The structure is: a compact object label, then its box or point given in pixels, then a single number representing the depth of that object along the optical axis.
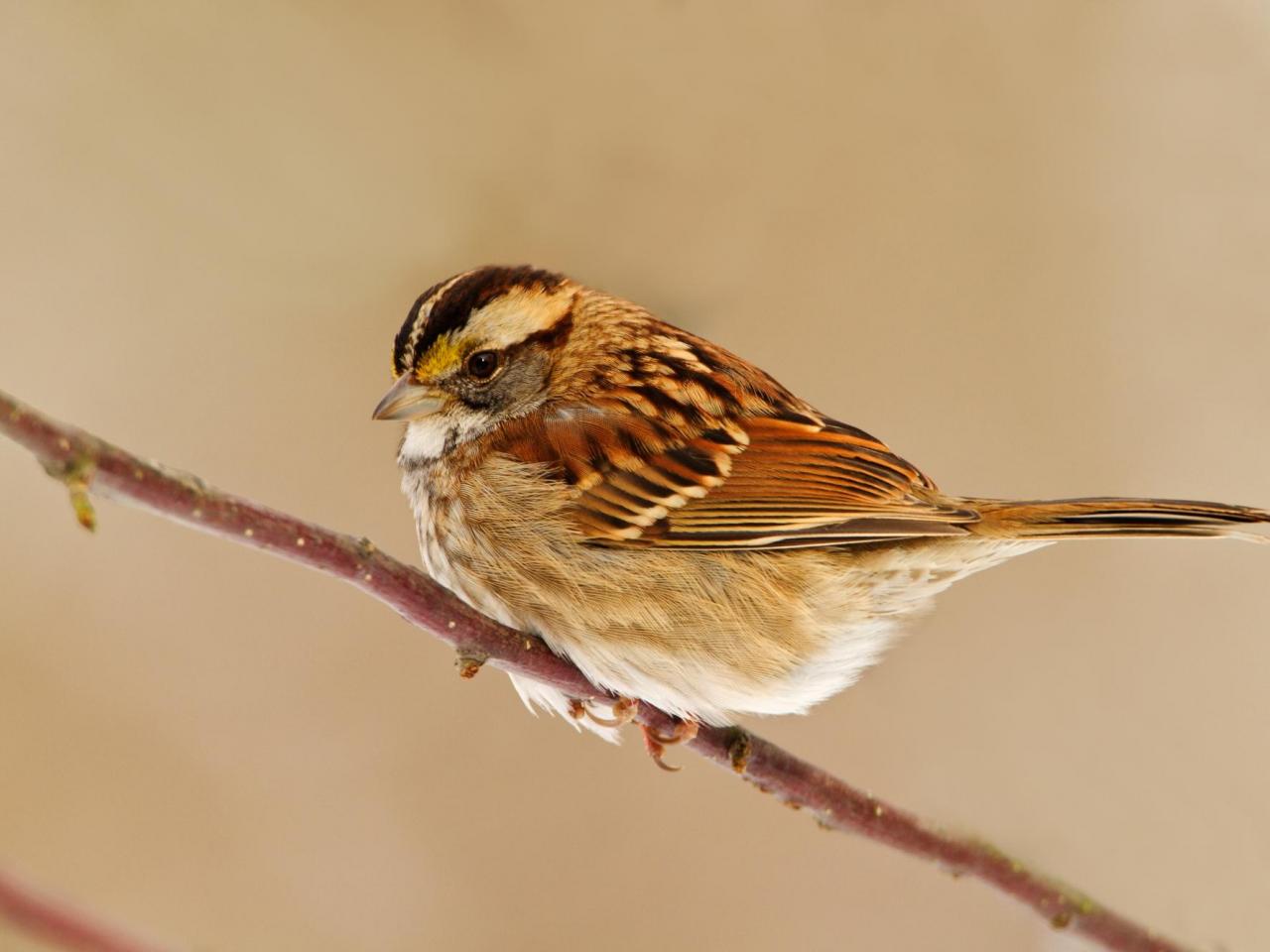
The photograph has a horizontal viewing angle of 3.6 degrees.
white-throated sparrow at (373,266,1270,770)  2.99
